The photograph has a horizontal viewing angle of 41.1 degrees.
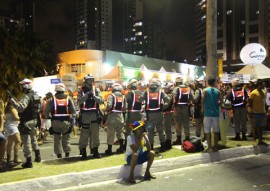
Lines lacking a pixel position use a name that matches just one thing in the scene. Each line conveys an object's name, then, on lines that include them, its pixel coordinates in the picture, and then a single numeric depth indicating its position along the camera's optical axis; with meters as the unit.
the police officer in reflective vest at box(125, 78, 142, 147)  9.77
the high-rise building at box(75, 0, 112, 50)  154.00
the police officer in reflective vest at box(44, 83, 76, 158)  8.79
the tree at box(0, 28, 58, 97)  21.89
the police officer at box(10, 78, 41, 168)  8.14
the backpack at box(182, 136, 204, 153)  9.41
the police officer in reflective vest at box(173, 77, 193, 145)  10.55
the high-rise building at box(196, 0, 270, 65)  101.38
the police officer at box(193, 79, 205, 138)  11.32
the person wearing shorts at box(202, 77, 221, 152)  9.35
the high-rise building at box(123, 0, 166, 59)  172.38
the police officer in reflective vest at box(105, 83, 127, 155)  9.51
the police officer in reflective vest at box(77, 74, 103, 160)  8.88
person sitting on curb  7.27
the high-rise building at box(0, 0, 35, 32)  109.89
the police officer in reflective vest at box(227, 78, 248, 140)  11.65
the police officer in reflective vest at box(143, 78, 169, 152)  9.55
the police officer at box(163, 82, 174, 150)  10.07
